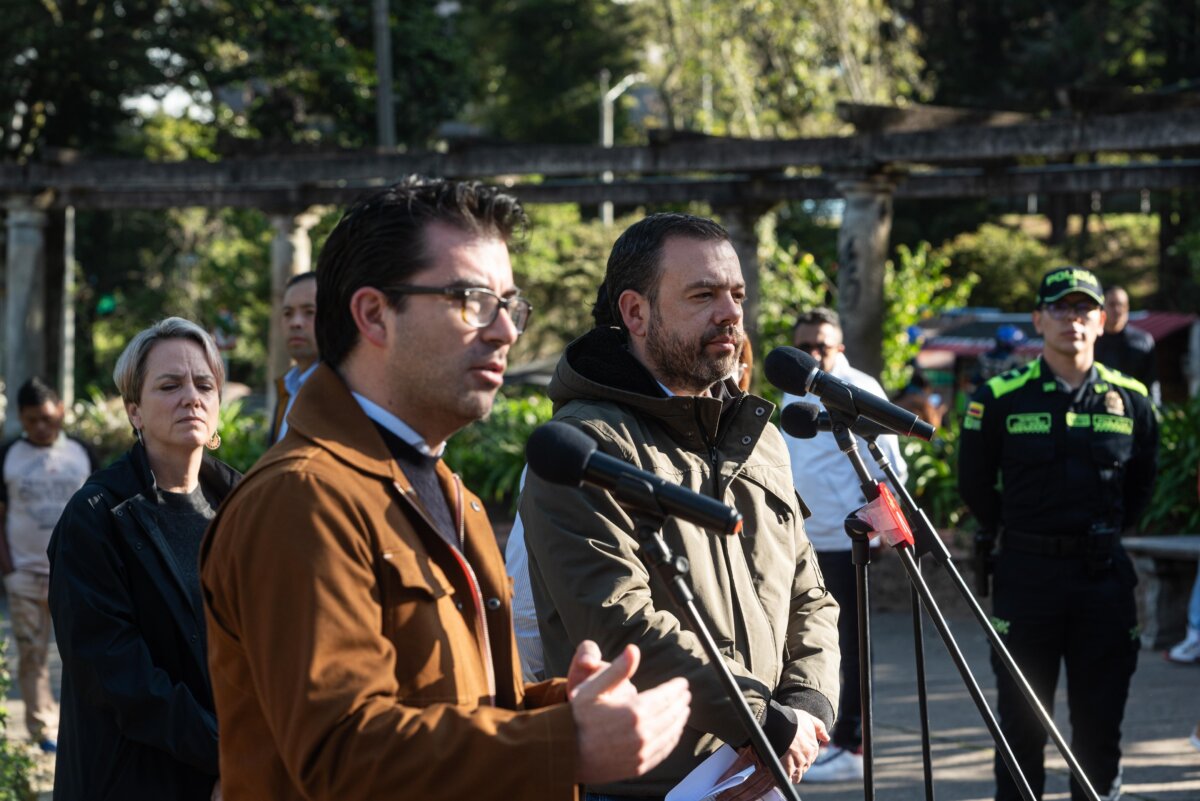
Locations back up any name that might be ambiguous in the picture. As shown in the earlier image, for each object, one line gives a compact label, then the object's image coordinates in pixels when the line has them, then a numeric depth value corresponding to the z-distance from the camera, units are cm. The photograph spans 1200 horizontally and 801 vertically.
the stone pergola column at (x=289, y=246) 1412
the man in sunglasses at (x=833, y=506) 654
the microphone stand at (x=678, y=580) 231
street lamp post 3812
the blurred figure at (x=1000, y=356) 1547
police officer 538
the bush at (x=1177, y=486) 1002
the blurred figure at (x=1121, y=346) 1012
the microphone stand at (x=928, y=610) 319
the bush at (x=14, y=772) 532
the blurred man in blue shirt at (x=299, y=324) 645
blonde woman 337
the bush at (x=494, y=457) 1297
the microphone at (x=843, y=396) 344
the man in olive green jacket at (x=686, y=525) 316
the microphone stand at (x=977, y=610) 324
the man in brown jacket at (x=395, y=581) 199
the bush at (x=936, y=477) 1088
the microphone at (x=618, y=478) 231
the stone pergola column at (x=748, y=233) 1338
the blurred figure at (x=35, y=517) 757
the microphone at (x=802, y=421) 365
